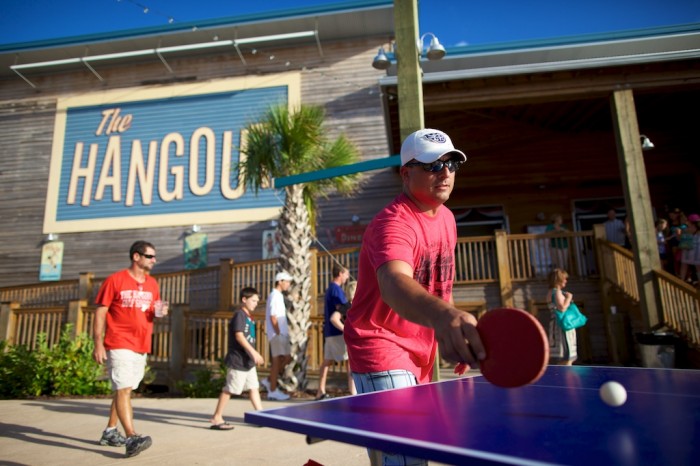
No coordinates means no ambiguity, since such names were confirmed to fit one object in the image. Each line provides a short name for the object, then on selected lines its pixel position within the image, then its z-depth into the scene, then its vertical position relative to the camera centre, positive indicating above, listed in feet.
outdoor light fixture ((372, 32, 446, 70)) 21.57 +12.64
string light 32.50 +23.03
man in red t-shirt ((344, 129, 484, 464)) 6.55 +1.03
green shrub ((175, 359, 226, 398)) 26.86 -2.35
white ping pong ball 4.29 -0.56
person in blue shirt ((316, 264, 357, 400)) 23.18 +0.77
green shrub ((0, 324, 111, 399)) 27.14 -1.47
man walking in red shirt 14.44 +0.48
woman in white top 20.99 +0.35
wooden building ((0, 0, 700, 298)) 30.60 +17.50
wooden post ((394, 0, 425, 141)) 14.25 +7.93
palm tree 27.32 +11.34
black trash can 24.59 -0.99
